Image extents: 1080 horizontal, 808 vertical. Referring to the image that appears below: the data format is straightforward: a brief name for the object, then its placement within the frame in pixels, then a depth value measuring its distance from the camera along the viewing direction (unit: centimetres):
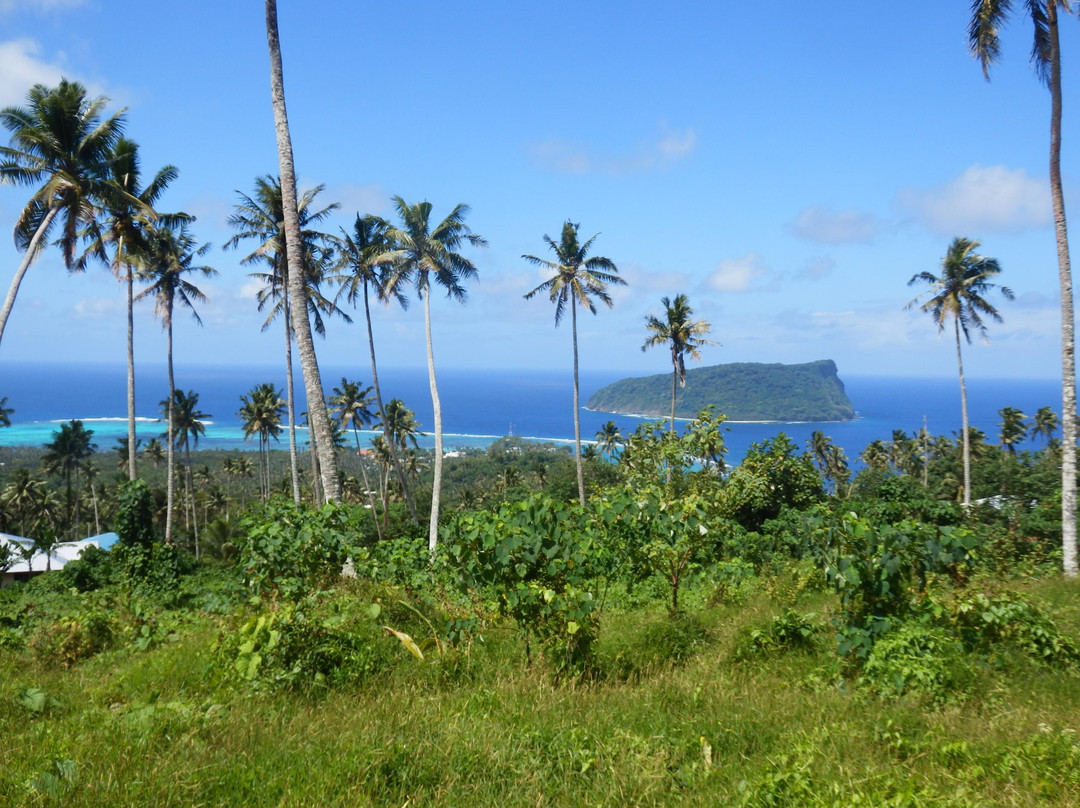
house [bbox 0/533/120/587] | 2894
